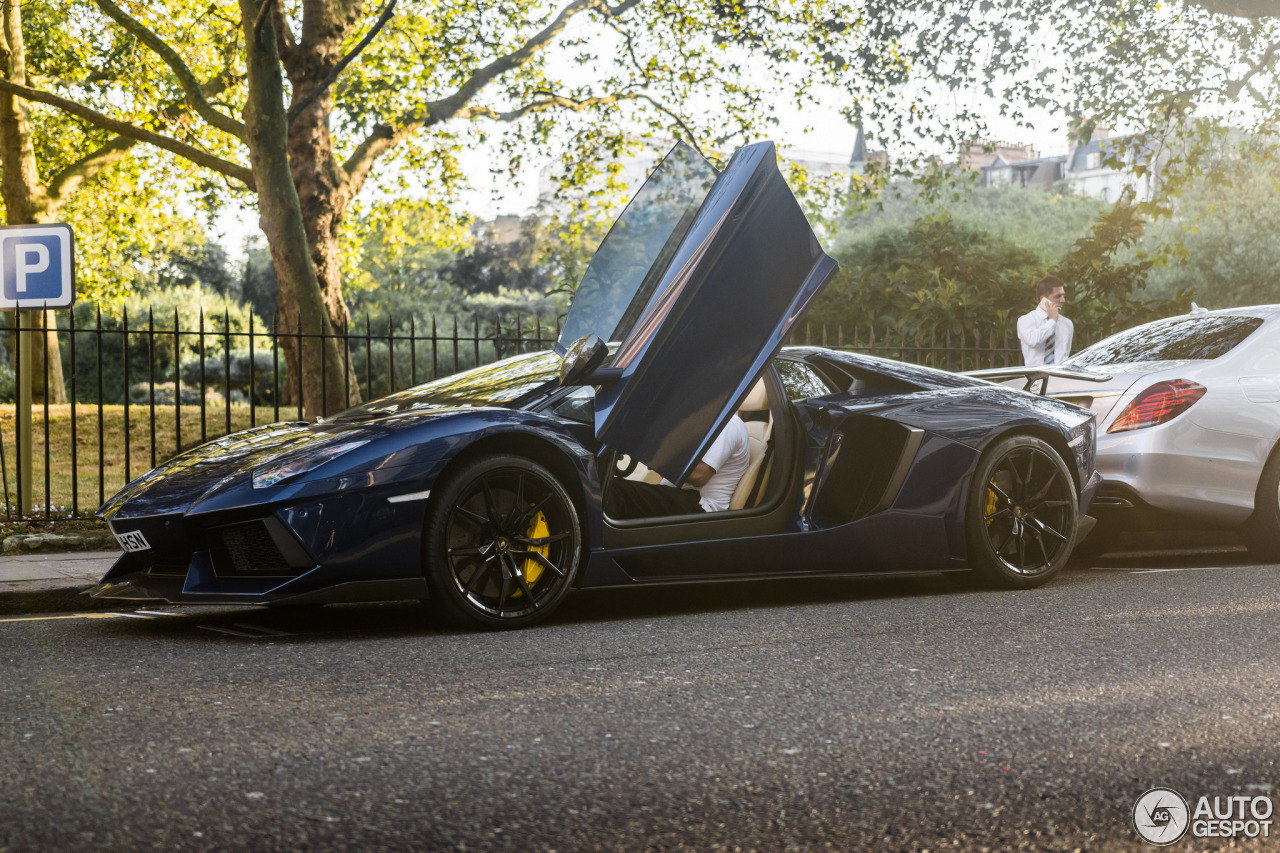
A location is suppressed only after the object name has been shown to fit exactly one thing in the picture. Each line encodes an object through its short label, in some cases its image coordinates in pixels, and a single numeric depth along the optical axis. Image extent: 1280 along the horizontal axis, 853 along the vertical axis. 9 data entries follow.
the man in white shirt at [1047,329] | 9.49
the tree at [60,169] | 18.78
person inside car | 5.07
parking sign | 7.26
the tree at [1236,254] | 40.66
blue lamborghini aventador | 4.40
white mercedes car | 6.61
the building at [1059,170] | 105.00
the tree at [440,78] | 16.48
